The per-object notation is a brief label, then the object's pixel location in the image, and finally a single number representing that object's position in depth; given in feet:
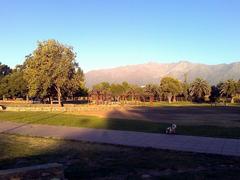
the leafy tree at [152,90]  197.38
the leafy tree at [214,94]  187.66
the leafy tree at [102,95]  145.76
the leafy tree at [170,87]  184.42
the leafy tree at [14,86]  140.37
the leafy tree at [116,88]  209.58
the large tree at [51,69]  104.15
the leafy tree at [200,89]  186.37
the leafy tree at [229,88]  175.87
